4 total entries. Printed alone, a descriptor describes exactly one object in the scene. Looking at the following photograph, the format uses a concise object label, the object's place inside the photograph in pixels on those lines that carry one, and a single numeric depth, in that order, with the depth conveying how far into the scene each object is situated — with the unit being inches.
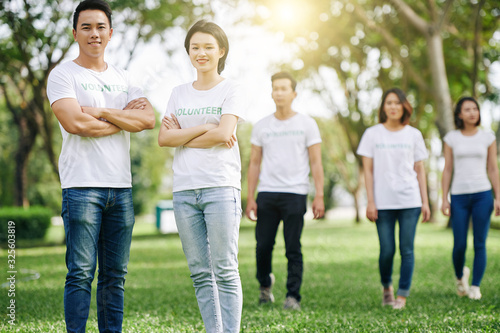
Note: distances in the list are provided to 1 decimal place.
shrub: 872.3
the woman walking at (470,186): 254.4
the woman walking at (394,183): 238.1
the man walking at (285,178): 238.7
